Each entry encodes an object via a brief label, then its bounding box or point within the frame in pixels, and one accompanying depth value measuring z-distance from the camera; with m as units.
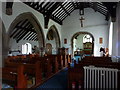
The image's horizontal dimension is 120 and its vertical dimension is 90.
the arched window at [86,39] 13.59
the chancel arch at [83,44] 12.85
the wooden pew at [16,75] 2.26
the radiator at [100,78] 2.20
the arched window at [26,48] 9.29
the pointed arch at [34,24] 4.21
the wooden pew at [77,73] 2.45
